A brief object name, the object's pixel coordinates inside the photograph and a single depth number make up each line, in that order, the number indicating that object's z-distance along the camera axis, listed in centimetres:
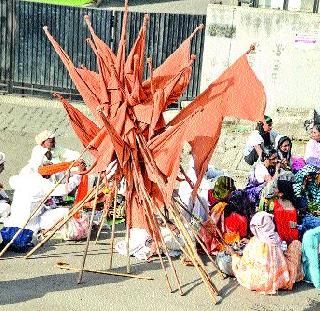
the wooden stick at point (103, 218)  809
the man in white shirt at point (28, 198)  886
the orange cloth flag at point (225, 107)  711
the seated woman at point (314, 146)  1050
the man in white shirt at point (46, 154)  929
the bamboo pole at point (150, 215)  762
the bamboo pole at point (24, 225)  798
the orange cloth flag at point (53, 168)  885
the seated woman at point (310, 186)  947
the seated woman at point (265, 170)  955
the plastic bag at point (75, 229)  882
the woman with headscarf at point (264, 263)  778
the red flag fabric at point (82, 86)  769
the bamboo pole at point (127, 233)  786
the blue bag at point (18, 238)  848
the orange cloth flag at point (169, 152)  714
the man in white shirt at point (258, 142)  1030
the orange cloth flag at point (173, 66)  785
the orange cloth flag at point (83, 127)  776
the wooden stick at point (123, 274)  806
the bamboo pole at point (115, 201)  777
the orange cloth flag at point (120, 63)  757
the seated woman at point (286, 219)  845
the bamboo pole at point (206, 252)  791
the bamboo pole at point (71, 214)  787
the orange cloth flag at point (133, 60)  751
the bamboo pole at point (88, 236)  770
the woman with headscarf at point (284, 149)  1006
